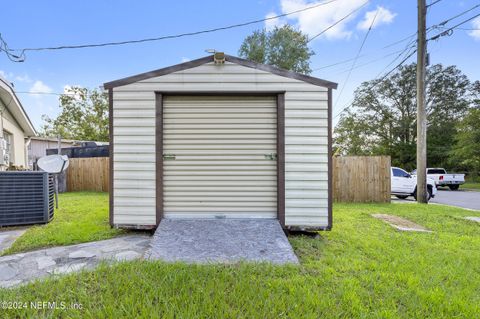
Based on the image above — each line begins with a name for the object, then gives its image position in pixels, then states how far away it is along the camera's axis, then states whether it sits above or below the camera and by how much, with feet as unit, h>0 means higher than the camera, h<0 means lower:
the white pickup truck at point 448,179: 50.06 -4.53
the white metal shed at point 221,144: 11.94 +0.66
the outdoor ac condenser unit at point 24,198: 13.87 -2.40
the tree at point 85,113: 71.87 +13.20
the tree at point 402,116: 70.23 +12.81
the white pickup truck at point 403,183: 30.55 -3.28
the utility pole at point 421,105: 24.02 +5.28
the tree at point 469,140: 53.83 +3.92
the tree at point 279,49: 60.95 +27.52
